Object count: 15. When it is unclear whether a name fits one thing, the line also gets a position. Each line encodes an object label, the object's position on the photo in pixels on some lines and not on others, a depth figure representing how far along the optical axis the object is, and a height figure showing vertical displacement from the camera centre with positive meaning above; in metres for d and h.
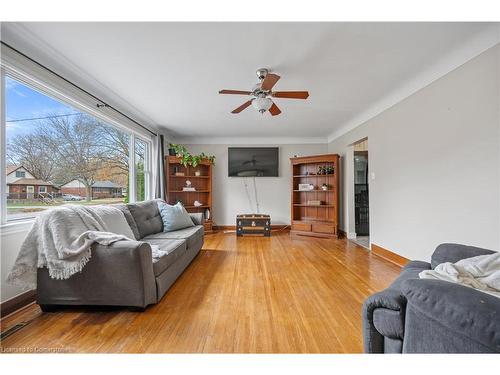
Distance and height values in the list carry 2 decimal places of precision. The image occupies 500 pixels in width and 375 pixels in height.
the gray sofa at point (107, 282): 1.82 -0.79
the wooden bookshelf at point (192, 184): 5.09 +0.09
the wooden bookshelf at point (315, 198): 4.84 -0.28
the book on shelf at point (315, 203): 5.14 -0.38
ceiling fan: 2.34 +1.07
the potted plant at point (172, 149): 5.13 +0.93
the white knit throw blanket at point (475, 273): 1.16 -0.49
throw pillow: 3.37 -0.47
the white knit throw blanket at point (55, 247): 1.77 -0.48
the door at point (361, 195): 4.97 -0.20
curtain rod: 1.95 +1.20
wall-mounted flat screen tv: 5.59 +0.68
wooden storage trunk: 4.99 -0.87
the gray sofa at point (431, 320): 0.75 -0.56
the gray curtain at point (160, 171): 4.55 +0.36
